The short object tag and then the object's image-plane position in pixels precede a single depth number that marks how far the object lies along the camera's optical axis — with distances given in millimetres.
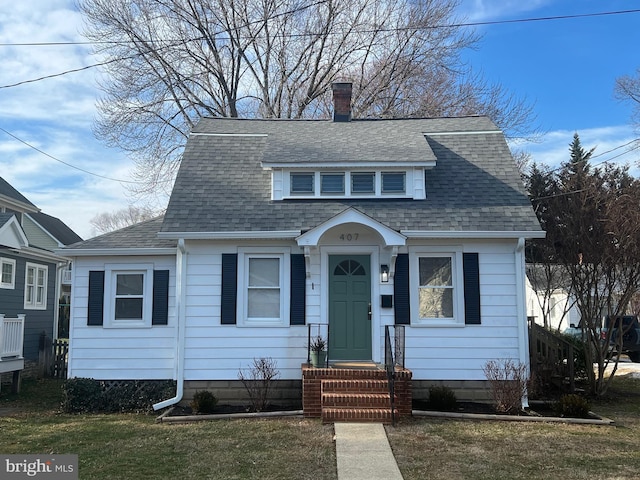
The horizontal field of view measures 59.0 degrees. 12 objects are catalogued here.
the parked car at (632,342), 19984
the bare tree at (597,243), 11266
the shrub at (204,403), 9773
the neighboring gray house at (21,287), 13336
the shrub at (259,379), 10086
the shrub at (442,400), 9883
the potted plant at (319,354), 9969
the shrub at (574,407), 9609
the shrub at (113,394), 10594
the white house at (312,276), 10586
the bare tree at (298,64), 22141
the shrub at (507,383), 9711
